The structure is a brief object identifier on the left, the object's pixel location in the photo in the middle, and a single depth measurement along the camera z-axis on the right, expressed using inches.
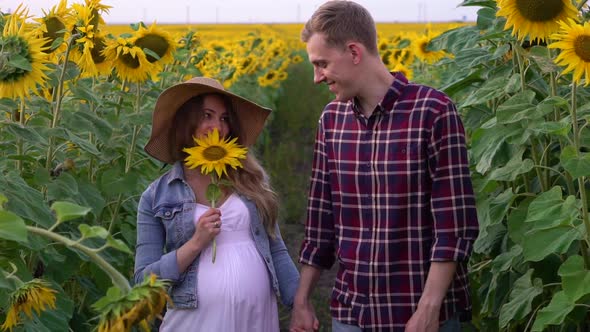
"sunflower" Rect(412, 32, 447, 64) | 224.1
